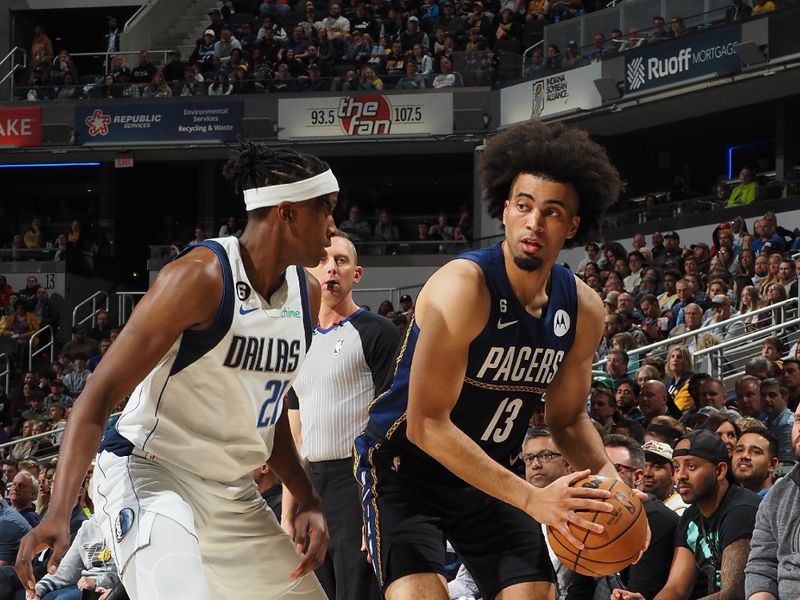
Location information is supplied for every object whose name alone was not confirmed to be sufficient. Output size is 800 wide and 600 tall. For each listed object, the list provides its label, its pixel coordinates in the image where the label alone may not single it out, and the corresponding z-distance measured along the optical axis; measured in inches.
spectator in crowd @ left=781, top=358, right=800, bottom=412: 392.5
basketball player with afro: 155.5
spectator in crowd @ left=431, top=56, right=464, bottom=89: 914.7
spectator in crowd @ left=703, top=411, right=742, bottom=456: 293.9
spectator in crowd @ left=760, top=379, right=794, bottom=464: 365.4
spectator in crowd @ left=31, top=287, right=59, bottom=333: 929.5
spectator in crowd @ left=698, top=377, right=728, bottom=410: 385.7
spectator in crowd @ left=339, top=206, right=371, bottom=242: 965.2
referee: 231.1
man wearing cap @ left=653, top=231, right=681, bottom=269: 658.2
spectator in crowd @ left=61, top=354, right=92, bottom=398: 779.4
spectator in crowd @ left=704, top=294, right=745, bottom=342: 506.0
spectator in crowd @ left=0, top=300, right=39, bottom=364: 901.8
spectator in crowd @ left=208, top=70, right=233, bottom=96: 965.8
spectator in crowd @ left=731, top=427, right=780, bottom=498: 266.2
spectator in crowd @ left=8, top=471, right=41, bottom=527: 428.5
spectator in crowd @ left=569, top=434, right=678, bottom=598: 246.1
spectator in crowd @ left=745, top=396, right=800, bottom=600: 205.0
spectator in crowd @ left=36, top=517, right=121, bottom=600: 358.6
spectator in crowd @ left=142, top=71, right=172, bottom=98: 978.1
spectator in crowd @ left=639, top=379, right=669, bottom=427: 389.4
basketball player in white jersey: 143.3
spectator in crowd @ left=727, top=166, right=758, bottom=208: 755.4
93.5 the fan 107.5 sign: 922.7
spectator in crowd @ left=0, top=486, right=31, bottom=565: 390.3
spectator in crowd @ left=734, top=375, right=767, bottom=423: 375.9
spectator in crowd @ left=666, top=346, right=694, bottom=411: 431.5
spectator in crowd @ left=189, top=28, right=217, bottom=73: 1021.2
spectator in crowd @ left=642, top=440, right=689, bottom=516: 269.0
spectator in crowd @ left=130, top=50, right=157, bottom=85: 1010.7
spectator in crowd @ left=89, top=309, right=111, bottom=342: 874.8
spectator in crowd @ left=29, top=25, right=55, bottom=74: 1061.1
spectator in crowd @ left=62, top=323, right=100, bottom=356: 828.6
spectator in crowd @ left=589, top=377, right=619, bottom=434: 358.9
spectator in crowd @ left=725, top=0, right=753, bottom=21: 762.2
